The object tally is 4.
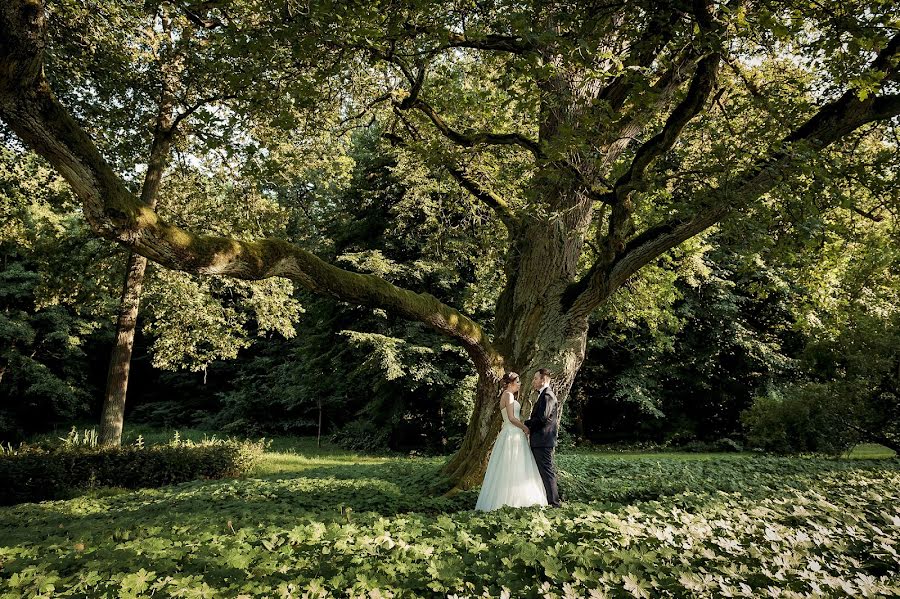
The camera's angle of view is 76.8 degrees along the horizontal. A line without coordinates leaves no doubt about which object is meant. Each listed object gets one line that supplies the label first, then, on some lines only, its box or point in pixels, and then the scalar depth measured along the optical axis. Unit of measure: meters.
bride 7.25
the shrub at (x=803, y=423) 14.88
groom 7.48
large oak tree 5.36
